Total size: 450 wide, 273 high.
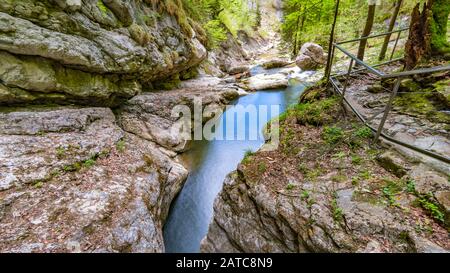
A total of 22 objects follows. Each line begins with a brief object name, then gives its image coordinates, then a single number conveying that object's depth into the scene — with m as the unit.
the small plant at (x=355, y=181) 3.39
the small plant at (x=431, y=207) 2.47
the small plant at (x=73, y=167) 4.91
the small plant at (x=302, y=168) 4.18
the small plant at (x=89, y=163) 5.24
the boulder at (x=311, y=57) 18.00
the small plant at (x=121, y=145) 6.29
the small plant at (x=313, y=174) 3.93
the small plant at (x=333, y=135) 4.55
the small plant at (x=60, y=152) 5.14
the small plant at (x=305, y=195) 3.55
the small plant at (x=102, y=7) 7.51
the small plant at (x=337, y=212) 3.03
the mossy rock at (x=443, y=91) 3.89
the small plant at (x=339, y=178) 3.57
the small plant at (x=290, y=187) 3.89
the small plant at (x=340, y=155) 4.05
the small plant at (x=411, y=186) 2.84
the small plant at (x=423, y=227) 2.46
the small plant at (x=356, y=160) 3.74
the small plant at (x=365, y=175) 3.41
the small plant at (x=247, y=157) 5.12
